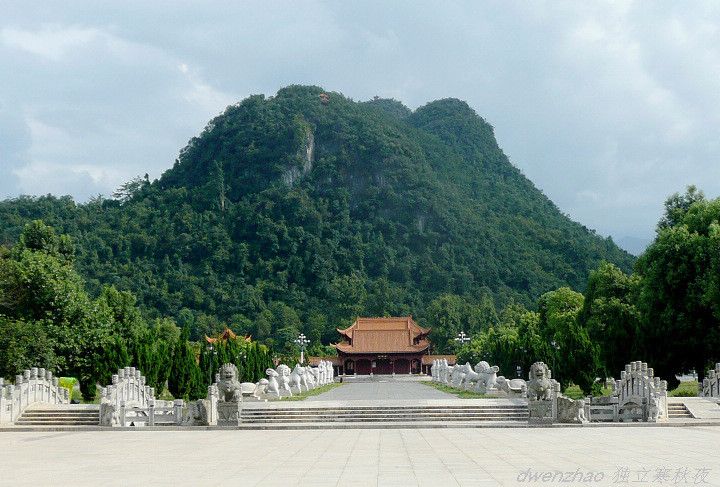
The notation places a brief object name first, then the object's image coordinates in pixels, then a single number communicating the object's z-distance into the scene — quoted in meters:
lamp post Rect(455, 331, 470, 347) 67.55
